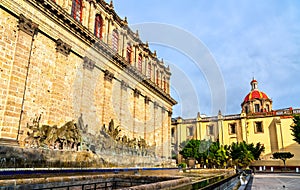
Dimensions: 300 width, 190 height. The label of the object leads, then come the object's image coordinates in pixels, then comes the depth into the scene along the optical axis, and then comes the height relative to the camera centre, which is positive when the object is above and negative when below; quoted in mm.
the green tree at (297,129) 29219 +2858
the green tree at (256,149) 36944 +369
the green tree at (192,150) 38219 +83
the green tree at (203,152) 37769 -208
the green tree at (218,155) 36062 -645
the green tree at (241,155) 34906 -532
